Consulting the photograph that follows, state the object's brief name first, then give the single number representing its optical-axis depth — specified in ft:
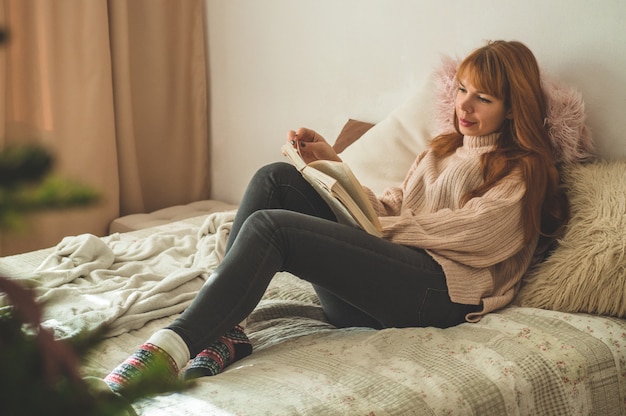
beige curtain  9.45
